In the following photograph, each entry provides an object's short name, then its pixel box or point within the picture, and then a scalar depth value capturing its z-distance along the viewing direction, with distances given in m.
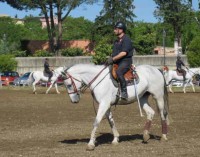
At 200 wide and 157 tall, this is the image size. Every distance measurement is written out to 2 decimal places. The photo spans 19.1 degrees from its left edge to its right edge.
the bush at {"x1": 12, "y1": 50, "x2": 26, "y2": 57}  82.58
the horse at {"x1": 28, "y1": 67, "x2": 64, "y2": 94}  41.34
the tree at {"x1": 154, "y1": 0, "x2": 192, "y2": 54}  96.56
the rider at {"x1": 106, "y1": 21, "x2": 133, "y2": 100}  13.37
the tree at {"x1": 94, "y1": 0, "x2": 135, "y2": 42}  91.19
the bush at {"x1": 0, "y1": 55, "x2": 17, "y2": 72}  69.25
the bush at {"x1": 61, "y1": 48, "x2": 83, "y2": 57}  79.75
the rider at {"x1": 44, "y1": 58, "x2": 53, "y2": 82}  40.53
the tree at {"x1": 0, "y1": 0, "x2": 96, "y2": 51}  76.50
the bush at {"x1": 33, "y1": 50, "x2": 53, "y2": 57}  77.12
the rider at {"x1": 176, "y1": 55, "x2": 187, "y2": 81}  41.53
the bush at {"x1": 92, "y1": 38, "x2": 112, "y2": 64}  69.75
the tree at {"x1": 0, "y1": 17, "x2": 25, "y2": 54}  141.00
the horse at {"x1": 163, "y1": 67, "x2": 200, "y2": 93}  41.88
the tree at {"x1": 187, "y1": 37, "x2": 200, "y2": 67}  60.72
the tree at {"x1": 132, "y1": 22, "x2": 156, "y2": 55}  89.06
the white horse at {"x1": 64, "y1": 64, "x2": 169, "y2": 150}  13.22
